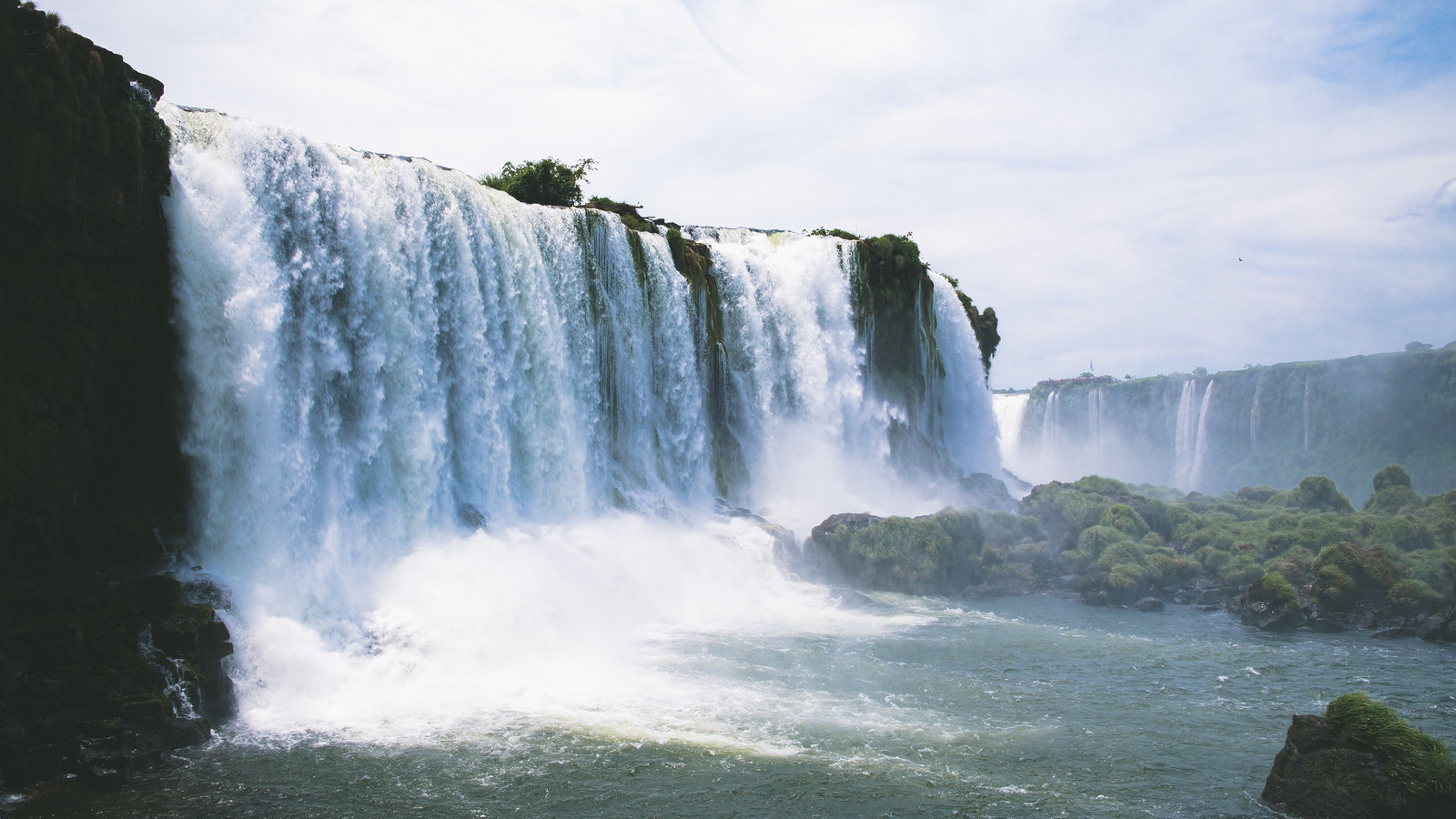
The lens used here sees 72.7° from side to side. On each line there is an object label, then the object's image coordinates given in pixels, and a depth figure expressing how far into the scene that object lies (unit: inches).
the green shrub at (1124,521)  1042.7
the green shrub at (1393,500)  1090.1
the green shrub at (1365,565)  818.2
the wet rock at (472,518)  746.8
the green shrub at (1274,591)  805.9
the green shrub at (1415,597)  783.1
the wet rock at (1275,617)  791.1
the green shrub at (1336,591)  807.7
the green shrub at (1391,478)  1135.6
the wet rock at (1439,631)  741.3
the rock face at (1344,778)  379.9
